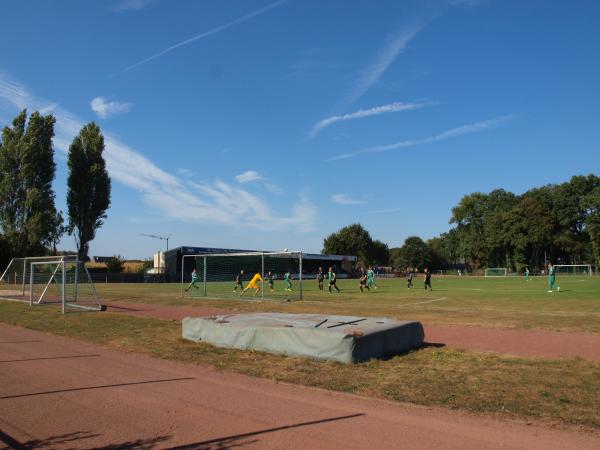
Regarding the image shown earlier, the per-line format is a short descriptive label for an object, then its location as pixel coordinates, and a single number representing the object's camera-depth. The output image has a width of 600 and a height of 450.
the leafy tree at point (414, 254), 129.75
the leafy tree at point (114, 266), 71.81
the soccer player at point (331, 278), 34.12
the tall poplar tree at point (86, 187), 58.97
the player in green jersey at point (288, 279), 35.44
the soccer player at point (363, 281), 34.98
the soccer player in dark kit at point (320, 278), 36.88
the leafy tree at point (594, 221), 93.50
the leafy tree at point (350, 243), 115.75
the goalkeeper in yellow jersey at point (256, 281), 29.50
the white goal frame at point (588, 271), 84.06
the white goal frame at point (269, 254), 26.65
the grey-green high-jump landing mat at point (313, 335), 9.50
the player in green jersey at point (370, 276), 38.36
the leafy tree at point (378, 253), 121.50
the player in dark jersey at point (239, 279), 33.19
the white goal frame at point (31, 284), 22.22
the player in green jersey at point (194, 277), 36.25
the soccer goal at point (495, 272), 98.31
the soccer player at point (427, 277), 35.38
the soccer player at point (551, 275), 31.74
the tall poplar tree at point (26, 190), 53.62
